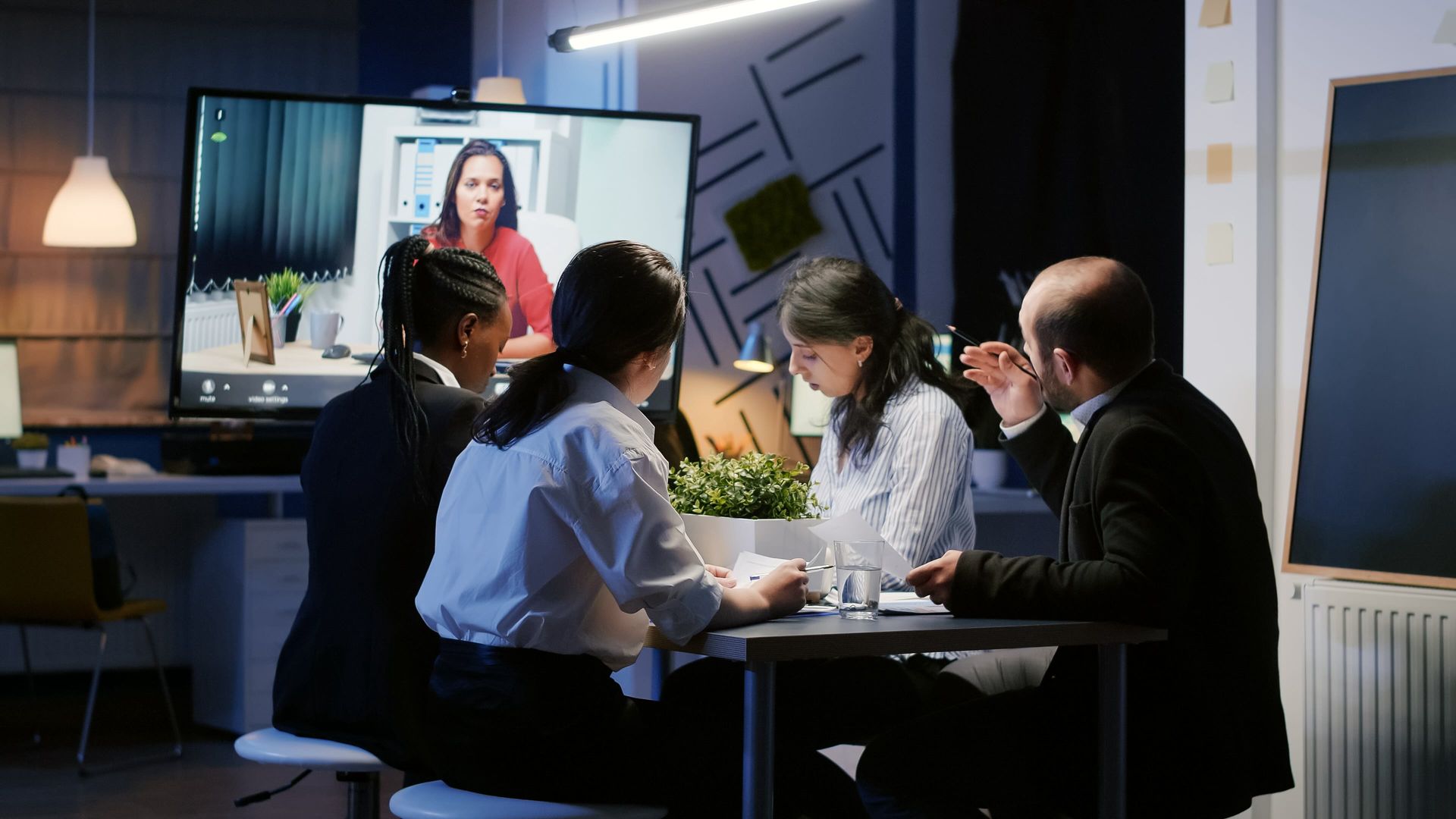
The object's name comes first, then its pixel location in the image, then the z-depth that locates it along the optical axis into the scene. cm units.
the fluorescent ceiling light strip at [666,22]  351
